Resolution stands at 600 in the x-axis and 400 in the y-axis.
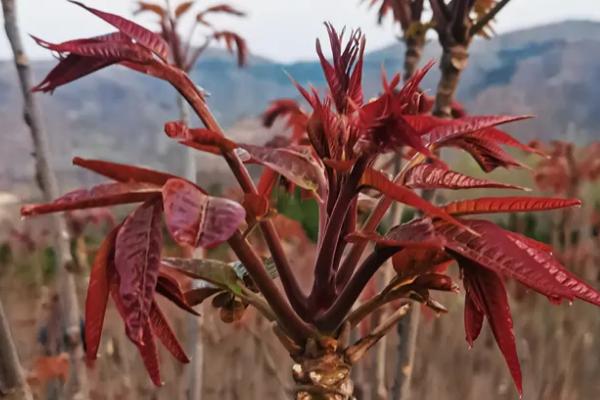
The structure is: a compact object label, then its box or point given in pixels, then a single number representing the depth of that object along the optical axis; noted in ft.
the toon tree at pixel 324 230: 1.02
